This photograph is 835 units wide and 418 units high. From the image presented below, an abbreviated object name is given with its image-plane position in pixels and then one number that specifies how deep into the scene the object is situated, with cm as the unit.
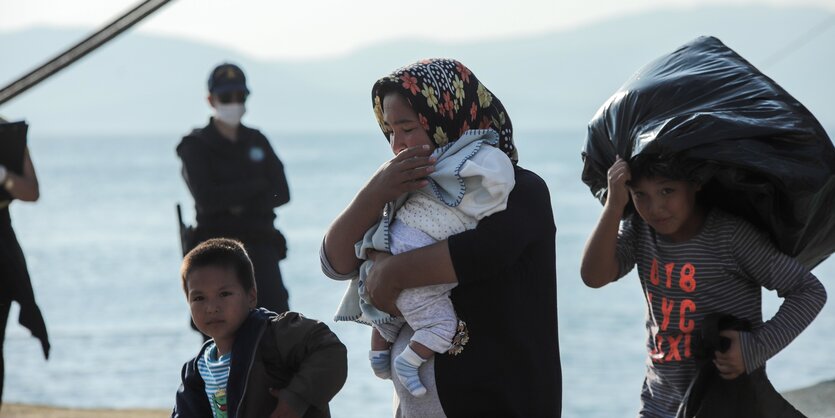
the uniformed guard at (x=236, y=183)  1162
